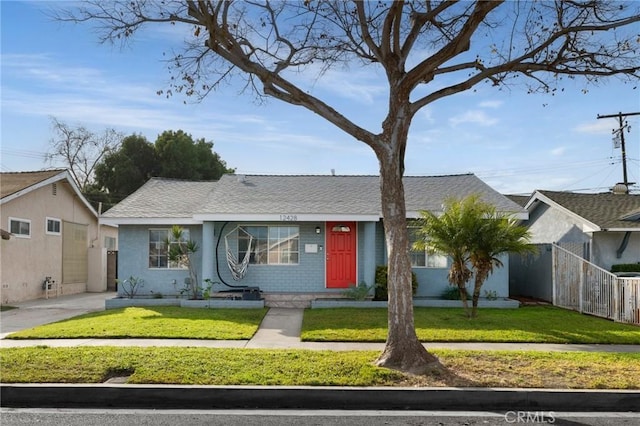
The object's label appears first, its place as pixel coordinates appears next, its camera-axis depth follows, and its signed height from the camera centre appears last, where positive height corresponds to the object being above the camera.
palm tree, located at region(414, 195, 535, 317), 12.26 +0.00
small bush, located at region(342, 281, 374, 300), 14.95 -1.51
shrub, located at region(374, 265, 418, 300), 15.39 -1.36
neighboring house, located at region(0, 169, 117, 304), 17.45 +0.02
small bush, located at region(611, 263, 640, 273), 15.97 -0.94
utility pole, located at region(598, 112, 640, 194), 27.99 +5.44
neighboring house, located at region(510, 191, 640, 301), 16.41 +0.18
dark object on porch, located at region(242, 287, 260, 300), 15.26 -1.59
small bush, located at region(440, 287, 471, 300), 16.02 -1.71
